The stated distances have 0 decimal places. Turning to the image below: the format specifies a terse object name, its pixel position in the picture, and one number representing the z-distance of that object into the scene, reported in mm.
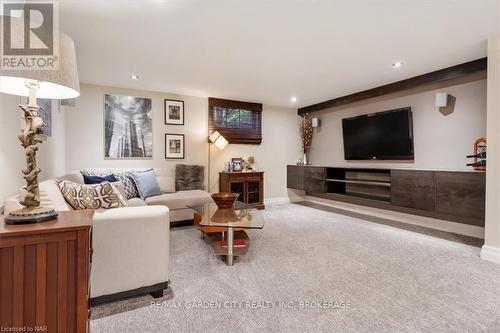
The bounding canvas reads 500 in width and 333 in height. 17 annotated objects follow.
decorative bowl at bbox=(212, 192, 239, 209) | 2859
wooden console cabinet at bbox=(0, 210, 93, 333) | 1017
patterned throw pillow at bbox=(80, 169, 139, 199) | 3531
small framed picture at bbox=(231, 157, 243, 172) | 5085
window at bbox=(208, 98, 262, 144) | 4984
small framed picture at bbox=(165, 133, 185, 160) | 4554
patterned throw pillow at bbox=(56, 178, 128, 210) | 2010
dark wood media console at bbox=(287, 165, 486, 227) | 2959
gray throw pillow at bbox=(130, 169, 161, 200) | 3680
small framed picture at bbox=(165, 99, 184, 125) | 4566
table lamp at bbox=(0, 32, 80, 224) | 1128
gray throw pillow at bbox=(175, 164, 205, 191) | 4439
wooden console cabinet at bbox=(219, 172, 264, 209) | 4840
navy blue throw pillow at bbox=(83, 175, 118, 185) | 3209
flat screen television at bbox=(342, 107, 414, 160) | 3918
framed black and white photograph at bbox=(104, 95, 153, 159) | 4137
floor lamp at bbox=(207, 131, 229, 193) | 4805
